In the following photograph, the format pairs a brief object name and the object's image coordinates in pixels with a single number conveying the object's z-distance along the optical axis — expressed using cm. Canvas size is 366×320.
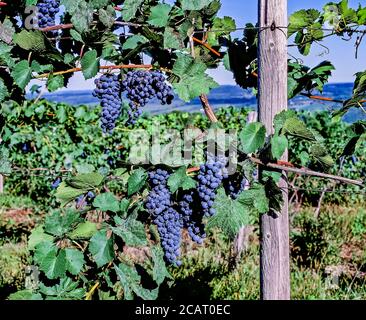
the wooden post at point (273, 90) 195
